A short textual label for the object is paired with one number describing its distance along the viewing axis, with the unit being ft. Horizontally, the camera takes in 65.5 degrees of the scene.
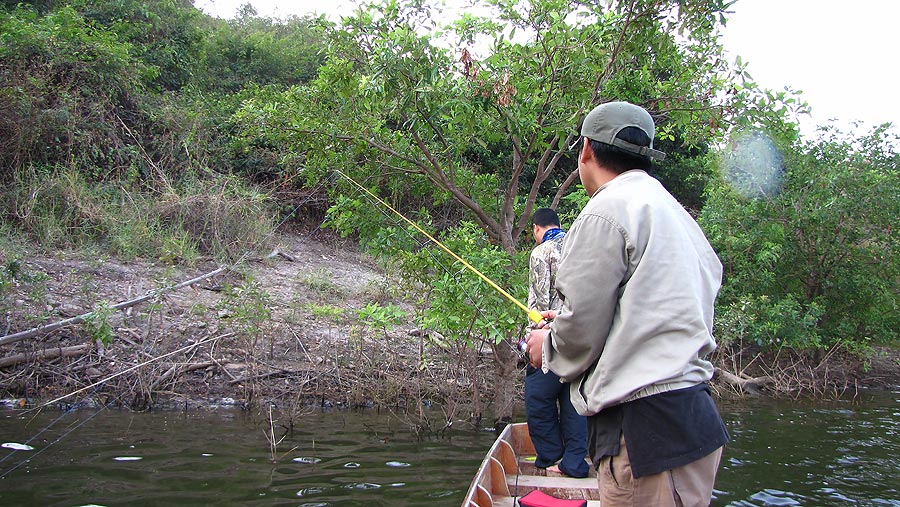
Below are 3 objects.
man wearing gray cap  6.43
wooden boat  13.87
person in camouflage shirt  15.94
